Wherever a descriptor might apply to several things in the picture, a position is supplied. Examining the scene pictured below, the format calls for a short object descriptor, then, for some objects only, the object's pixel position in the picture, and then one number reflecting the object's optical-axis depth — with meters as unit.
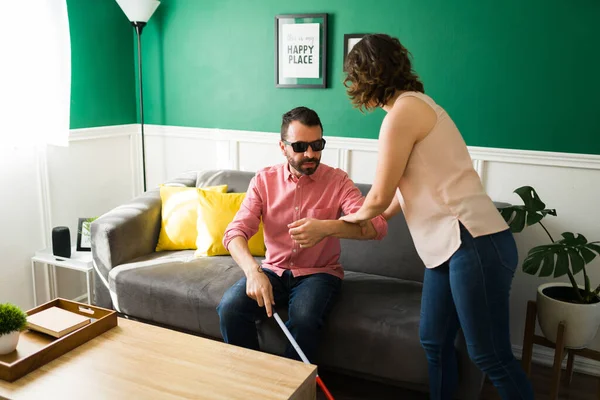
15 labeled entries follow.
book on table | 1.77
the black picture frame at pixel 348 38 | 2.93
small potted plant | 1.61
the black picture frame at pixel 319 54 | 3.02
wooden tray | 1.56
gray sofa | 2.11
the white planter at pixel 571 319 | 2.23
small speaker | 2.92
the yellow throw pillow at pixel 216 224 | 2.79
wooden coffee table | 1.49
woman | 1.63
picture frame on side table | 3.04
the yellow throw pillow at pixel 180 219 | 2.92
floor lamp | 3.16
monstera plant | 2.18
